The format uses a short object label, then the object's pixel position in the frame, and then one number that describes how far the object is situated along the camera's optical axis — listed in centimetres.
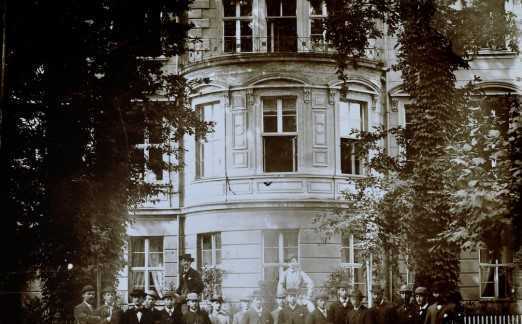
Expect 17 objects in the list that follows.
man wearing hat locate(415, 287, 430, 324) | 1284
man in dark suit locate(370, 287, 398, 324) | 1330
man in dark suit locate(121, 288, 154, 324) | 1326
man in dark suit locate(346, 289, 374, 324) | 1330
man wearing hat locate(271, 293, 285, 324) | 1377
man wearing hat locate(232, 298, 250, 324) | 1437
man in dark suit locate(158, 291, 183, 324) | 1331
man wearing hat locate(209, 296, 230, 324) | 1433
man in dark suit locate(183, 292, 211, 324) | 1311
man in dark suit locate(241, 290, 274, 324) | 1415
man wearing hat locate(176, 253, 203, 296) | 1536
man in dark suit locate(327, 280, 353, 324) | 1372
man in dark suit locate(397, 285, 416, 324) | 1319
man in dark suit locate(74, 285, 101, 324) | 1296
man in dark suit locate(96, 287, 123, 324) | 1326
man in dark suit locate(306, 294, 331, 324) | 1339
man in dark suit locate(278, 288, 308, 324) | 1352
